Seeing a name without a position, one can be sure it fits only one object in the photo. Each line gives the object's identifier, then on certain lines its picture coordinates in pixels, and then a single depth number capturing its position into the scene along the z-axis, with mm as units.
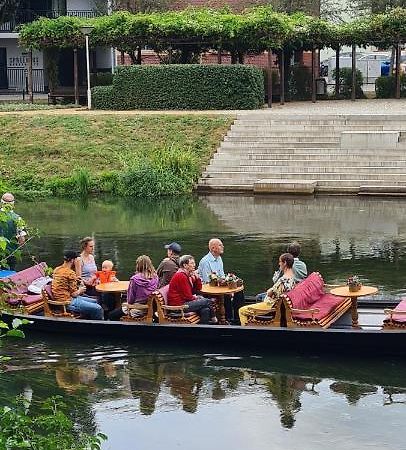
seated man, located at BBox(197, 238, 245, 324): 14289
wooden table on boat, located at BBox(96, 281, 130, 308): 14367
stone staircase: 28766
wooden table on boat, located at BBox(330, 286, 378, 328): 13203
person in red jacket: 13523
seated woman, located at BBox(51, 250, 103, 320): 14117
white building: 50094
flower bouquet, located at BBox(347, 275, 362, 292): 13305
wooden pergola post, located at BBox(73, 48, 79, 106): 40250
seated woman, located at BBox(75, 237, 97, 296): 14758
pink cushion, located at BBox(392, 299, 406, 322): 12625
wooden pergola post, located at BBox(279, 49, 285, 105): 40312
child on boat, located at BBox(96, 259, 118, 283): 14852
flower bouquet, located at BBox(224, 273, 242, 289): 14031
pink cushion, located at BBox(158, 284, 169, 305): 13633
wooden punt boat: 12656
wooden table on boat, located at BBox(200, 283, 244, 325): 13844
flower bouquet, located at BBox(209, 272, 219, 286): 14125
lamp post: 38719
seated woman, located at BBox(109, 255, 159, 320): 13656
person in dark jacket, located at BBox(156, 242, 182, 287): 14352
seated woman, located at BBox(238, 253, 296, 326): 13297
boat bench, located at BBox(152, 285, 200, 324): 13477
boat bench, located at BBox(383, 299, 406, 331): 12617
